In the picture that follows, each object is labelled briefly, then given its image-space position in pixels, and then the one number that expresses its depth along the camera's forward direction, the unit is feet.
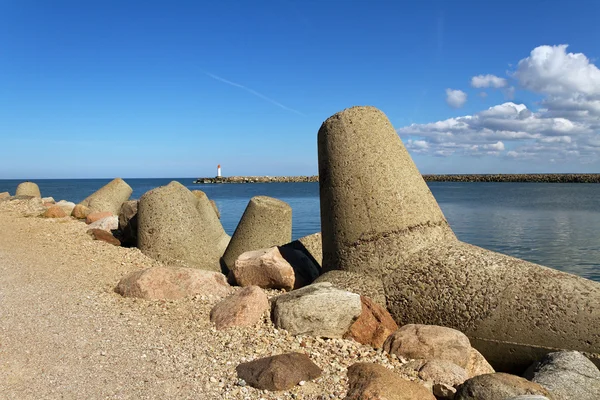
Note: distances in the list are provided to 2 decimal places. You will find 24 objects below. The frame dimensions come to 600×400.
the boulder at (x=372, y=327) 16.29
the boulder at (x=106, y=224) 35.32
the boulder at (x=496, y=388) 12.52
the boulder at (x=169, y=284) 19.67
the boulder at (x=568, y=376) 13.52
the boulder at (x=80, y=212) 41.29
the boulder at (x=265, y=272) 22.17
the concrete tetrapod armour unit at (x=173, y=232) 27.40
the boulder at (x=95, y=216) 38.20
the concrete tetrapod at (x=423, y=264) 16.03
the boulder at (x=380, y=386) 12.07
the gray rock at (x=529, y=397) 11.50
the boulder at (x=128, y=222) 31.14
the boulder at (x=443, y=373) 13.87
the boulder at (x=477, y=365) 15.12
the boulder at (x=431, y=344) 15.07
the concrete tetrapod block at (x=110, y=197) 47.11
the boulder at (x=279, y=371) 12.64
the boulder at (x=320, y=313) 16.17
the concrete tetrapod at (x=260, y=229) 28.25
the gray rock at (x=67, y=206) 44.06
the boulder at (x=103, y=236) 30.78
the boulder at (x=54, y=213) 38.81
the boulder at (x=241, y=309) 16.85
